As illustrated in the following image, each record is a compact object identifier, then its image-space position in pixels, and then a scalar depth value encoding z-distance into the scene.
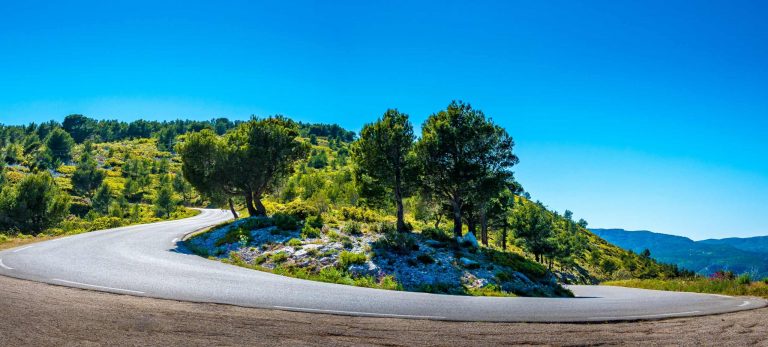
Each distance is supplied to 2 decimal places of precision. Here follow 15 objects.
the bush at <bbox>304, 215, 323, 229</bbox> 27.67
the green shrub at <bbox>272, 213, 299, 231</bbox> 26.79
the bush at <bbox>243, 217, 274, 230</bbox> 27.95
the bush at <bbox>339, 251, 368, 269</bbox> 19.50
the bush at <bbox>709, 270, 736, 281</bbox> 27.69
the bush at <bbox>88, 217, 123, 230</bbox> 43.53
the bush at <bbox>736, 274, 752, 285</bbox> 23.16
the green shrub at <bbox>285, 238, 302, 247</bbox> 22.81
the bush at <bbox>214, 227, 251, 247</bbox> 24.97
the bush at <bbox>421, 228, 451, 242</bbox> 26.50
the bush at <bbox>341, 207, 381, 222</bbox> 33.03
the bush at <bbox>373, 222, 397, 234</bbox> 26.97
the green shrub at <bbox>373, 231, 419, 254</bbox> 22.03
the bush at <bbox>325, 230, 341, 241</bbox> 23.91
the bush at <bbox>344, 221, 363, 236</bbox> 25.88
